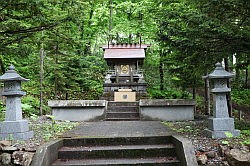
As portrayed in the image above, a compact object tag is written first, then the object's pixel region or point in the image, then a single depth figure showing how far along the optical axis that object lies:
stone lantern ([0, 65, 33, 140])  5.52
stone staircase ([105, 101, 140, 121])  10.26
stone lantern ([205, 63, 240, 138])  5.48
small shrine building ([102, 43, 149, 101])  16.91
